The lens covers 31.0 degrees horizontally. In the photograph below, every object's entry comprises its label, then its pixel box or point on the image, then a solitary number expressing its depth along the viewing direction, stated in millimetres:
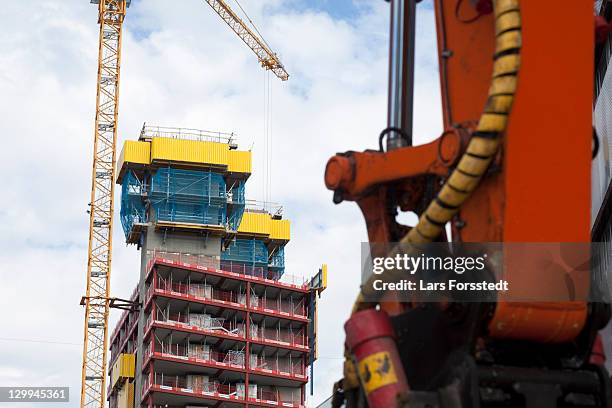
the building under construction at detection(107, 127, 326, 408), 78750
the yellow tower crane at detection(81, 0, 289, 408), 92312
